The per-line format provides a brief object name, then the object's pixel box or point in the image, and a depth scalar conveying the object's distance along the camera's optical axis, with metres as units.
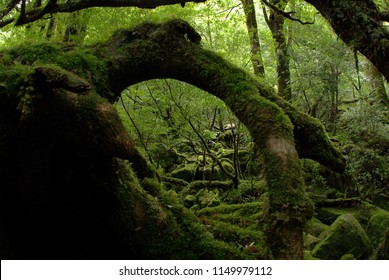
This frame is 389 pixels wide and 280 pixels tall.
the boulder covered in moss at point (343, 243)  6.48
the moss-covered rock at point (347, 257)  6.13
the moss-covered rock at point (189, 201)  9.89
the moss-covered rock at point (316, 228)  8.13
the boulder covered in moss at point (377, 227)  7.66
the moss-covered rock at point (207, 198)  9.72
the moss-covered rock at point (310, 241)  6.97
